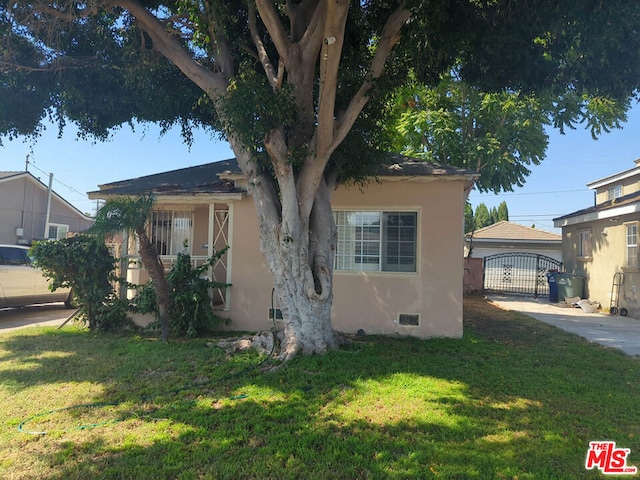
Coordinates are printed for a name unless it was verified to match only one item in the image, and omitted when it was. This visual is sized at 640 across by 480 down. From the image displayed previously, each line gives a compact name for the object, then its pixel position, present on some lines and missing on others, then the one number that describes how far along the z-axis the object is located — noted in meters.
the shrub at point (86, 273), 7.84
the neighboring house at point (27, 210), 19.56
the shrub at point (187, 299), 7.62
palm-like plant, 6.55
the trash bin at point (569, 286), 14.35
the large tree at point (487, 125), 13.01
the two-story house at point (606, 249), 11.67
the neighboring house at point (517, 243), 25.97
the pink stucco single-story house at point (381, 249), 7.92
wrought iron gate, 19.08
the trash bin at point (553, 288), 15.26
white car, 10.07
